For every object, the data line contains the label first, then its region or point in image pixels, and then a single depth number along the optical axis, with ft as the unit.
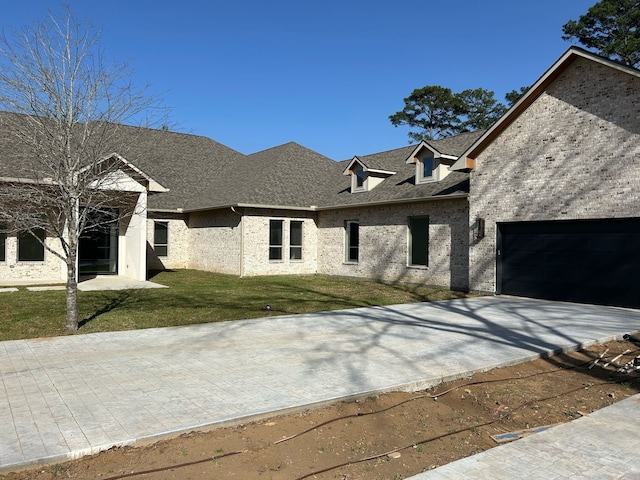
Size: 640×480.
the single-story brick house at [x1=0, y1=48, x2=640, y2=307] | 43.24
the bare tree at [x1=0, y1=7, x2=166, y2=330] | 30.04
